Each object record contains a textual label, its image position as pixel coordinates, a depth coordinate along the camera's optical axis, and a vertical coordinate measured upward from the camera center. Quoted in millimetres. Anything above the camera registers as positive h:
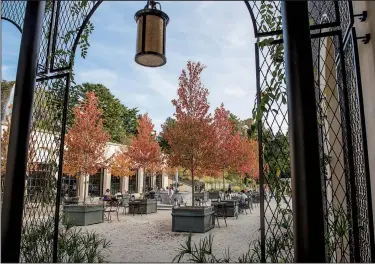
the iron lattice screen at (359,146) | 2340 +317
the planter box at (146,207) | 12922 -1236
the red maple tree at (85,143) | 11844 +1440
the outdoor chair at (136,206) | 12719 -1181
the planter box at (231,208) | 11006 -1079
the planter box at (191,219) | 8289 -1143
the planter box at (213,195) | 16438 -887
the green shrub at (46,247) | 3713 -951
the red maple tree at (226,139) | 13466 +1942
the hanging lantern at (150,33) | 2541 +1281
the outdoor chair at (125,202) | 13304 -1056
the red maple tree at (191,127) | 9586 +1715
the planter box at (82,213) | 9656 -1162
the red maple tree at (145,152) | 16672 +1527
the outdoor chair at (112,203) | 10938 -1008
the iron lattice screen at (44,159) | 3855 +265
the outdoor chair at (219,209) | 10320 -1051
